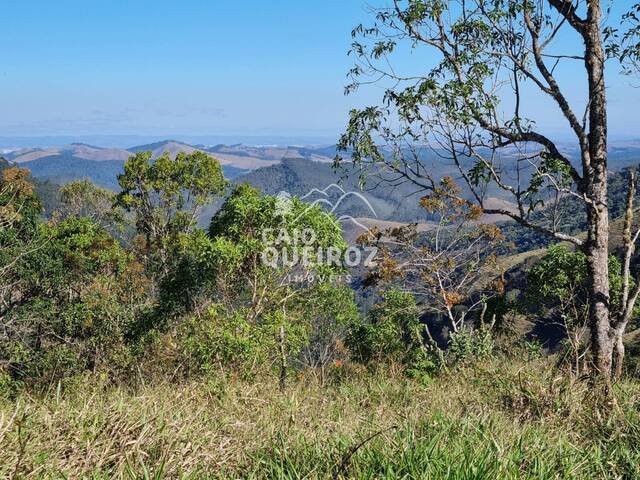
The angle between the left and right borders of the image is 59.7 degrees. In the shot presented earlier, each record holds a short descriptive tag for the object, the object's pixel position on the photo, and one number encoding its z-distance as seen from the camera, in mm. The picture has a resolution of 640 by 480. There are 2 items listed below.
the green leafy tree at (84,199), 29203
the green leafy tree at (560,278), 16656
